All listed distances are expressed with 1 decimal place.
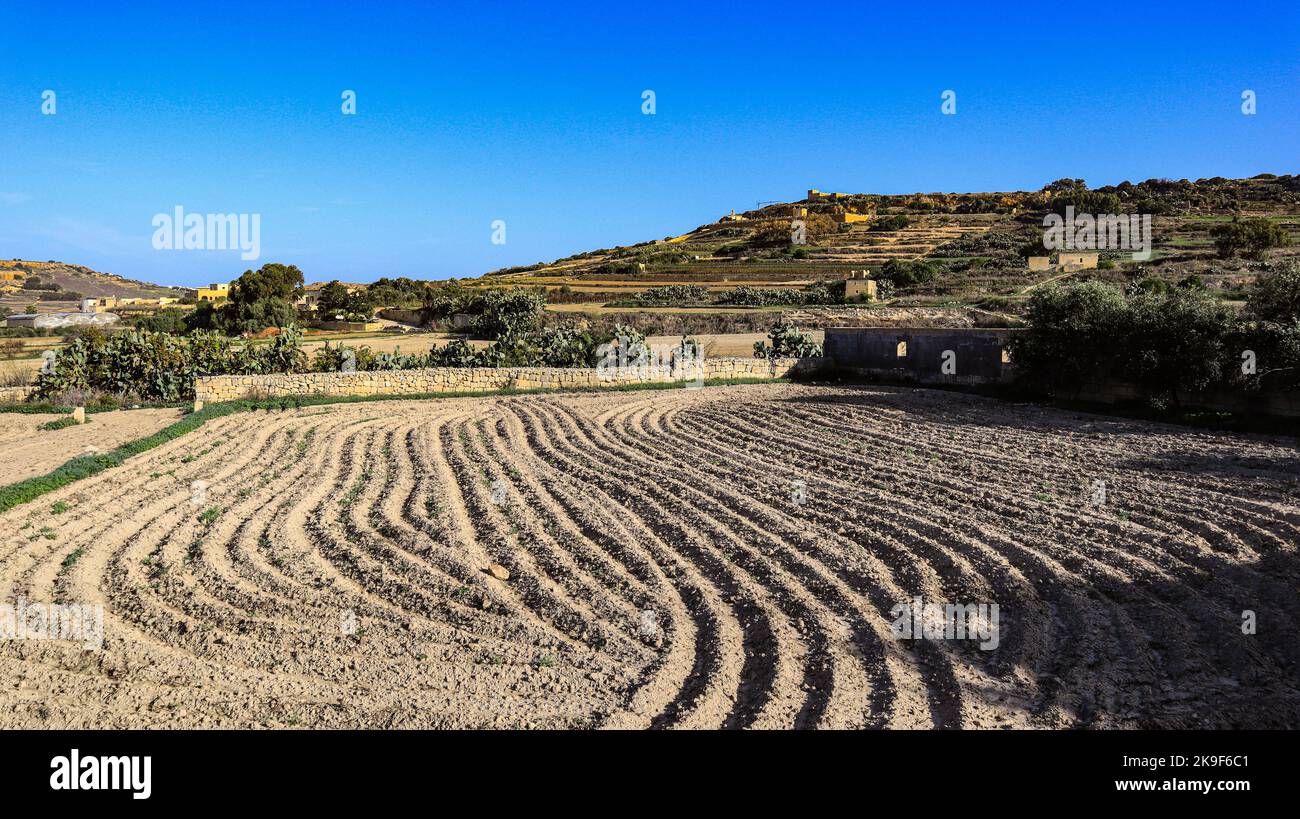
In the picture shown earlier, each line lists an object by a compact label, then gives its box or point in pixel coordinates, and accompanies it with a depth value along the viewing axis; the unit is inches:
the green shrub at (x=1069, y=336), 678.5
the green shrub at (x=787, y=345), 1040.2
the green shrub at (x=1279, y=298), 621.0
